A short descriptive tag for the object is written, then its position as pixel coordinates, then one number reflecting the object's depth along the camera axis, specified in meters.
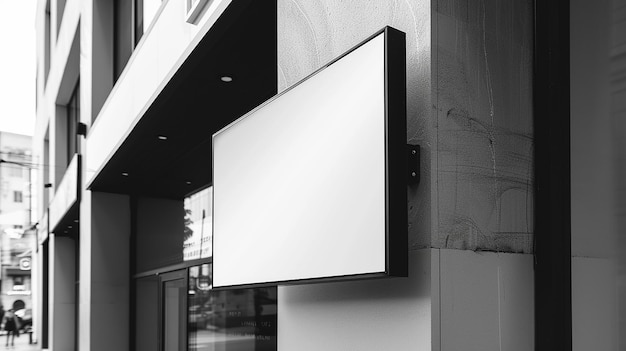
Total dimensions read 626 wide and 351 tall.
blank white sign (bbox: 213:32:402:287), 2.01
